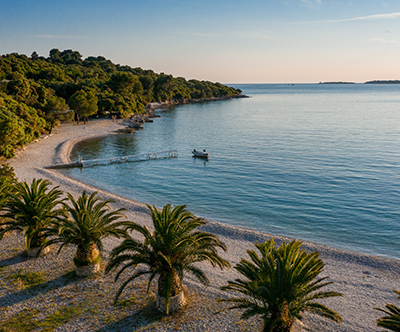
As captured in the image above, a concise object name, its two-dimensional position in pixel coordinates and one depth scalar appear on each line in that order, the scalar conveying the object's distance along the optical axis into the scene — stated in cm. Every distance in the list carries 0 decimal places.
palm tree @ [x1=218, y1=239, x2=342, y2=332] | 1079
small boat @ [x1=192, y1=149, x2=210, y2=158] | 5078
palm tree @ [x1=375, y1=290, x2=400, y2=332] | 942
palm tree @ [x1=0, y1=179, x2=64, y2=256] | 1736
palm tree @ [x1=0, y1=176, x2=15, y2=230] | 1844
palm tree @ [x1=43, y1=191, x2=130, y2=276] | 1570
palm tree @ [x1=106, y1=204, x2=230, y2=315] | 1296
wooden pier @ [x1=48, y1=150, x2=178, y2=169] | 4448
